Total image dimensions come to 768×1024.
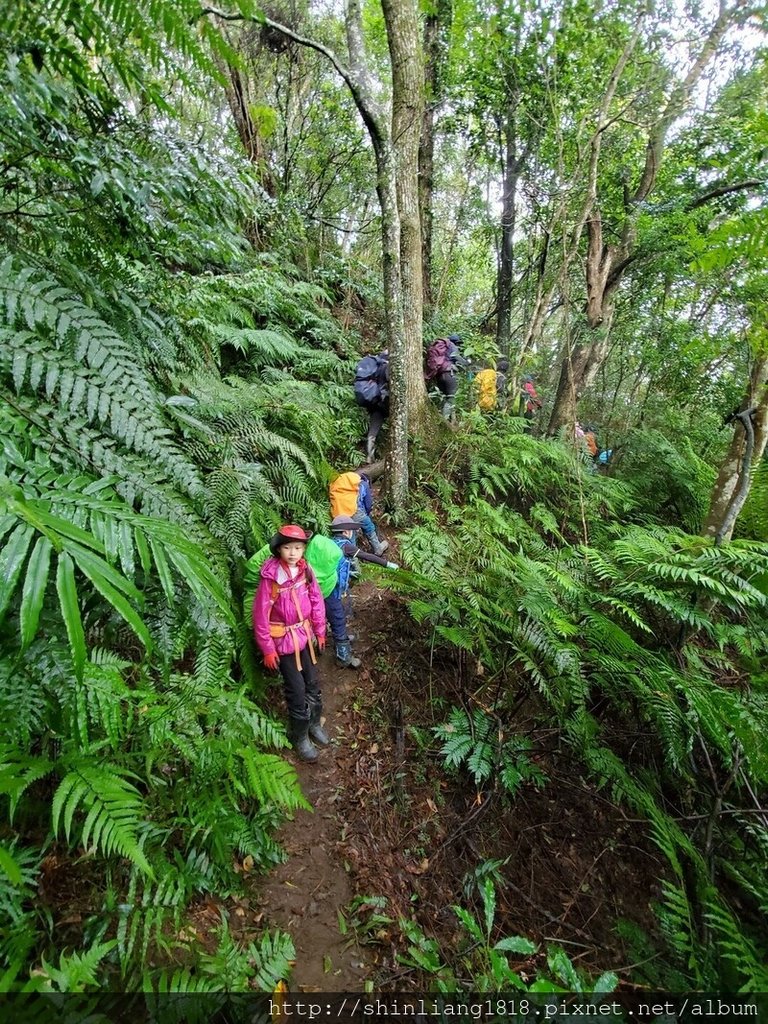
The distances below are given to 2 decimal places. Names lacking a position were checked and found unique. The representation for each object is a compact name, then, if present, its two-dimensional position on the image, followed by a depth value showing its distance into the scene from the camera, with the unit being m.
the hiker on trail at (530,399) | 8.11
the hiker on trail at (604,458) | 8.80
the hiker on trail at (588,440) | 6.70
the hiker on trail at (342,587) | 3.90
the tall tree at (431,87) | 8.12
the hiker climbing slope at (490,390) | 7.12
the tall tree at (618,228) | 6.43
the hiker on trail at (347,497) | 4.43
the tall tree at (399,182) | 4.35
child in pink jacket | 3.13
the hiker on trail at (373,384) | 5.81
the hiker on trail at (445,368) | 6.98
